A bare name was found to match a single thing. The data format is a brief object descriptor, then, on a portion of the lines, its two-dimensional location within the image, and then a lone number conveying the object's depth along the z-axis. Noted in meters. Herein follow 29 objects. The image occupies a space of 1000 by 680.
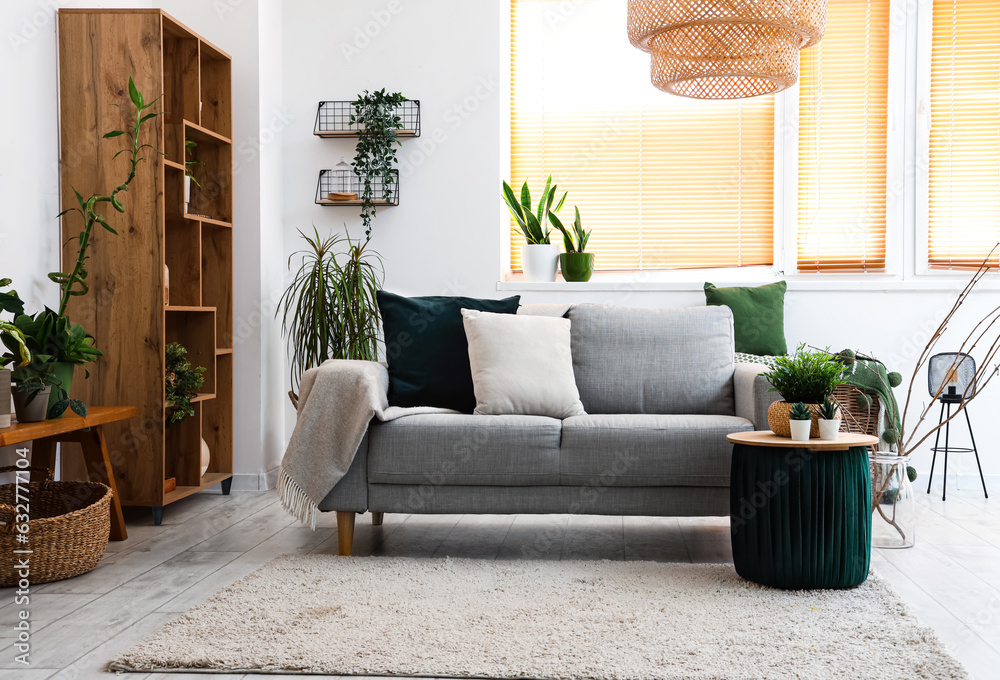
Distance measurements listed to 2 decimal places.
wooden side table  2.87
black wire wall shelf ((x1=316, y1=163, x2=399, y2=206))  4.29
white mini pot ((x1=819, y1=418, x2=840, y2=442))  2.40
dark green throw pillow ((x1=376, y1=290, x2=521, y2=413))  3.08
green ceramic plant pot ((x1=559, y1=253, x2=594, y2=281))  4.29
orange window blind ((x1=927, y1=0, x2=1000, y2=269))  4.19
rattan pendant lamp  2.54
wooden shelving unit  3.27
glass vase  2.83
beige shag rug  1.82
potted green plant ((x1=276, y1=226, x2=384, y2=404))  4.02
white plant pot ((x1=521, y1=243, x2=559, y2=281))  4.32
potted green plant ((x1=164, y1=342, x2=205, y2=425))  3.41
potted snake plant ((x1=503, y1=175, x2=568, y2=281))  4.31
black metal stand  3.81
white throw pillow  2.94
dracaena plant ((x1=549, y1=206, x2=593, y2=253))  4.26
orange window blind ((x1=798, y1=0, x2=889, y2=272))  4.28
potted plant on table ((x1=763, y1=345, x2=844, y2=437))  2.48
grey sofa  2.69
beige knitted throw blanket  2.72
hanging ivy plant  4.21
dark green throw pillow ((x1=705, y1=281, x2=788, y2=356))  3.92
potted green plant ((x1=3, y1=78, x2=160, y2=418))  2.77
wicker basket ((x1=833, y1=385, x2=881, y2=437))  3.69
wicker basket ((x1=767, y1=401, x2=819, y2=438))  2.45
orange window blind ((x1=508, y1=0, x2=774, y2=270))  4.45
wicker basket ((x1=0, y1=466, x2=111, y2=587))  2.41
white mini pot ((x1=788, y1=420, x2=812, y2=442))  2.38
